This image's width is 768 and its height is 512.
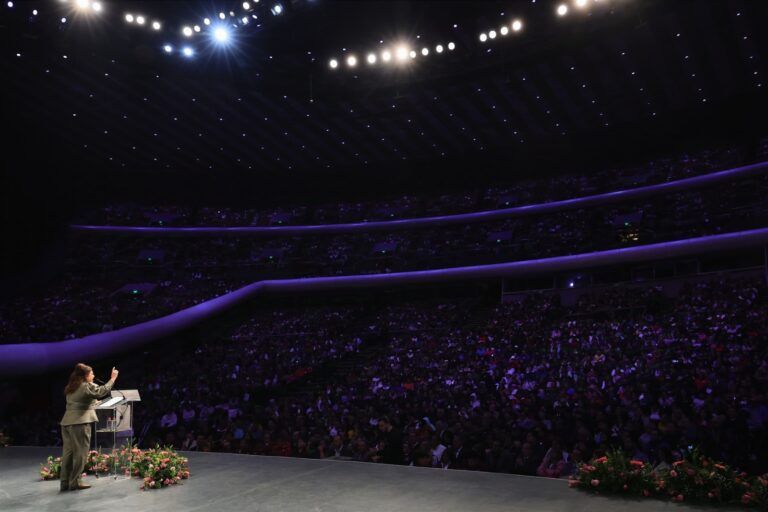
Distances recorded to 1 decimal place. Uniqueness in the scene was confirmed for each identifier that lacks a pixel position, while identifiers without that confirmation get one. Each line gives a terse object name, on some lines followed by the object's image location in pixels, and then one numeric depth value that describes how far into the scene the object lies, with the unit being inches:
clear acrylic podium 272.1
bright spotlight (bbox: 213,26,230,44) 682.2
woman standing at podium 241.8
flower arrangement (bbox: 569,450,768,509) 196.2
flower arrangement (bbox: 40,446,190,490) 250.8
